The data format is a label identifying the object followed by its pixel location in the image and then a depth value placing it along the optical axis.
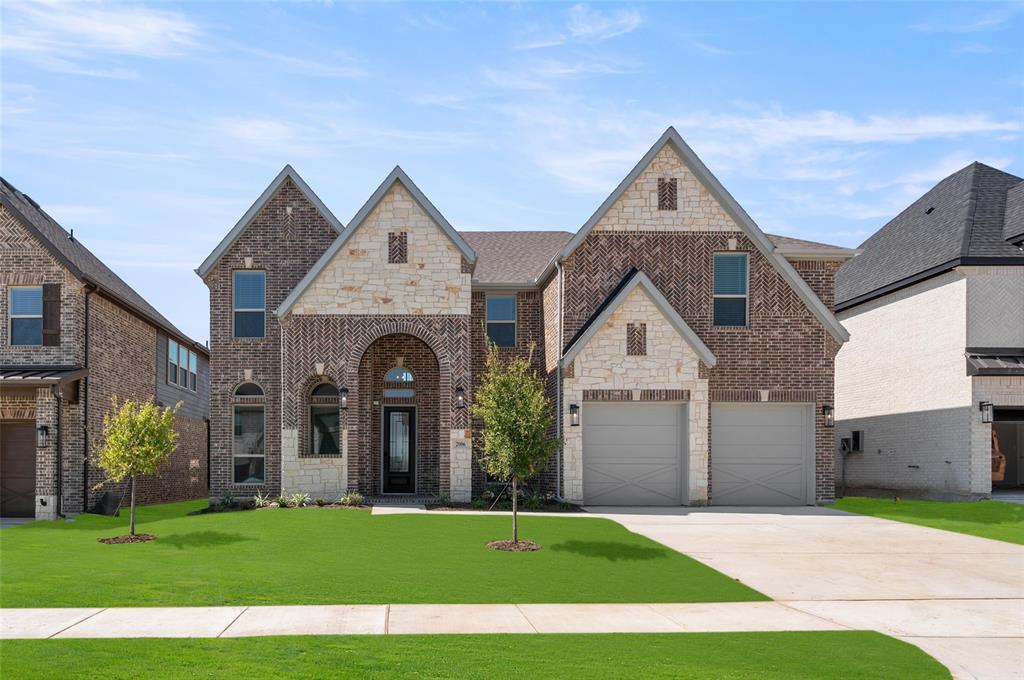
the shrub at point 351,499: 22.48
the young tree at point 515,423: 16.88
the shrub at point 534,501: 22.31
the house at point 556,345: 23.28
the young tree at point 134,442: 18.10
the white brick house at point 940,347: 25.22
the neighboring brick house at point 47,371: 22.80
